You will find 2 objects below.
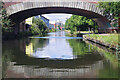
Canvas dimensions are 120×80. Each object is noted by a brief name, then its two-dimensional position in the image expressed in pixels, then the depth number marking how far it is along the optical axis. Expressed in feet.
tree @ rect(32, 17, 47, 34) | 275.39
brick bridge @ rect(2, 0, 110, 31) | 119.96
